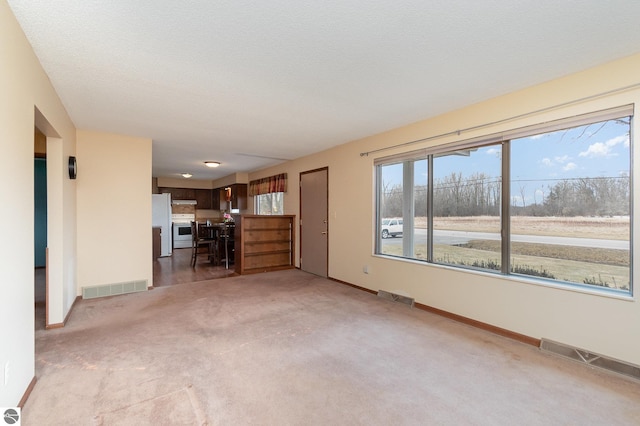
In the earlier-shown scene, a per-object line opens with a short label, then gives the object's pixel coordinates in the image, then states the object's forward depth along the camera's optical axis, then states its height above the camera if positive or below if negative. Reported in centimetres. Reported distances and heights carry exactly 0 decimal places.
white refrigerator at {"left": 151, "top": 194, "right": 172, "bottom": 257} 771 -21
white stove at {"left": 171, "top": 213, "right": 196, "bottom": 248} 903 -60
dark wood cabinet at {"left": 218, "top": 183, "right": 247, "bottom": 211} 811 +45
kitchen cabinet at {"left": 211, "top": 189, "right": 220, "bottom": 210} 972 +44
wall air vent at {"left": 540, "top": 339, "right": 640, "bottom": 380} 208 -117
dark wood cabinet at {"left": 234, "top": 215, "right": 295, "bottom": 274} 565 -66
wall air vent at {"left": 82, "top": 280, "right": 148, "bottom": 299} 401 -115
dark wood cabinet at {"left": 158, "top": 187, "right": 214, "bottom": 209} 938 +56
